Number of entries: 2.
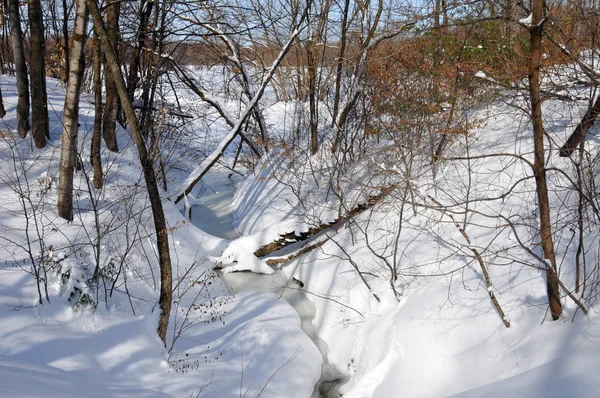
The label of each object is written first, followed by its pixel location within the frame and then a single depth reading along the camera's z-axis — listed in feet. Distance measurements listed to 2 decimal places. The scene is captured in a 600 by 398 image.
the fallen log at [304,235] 30.09
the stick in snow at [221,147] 32.17
